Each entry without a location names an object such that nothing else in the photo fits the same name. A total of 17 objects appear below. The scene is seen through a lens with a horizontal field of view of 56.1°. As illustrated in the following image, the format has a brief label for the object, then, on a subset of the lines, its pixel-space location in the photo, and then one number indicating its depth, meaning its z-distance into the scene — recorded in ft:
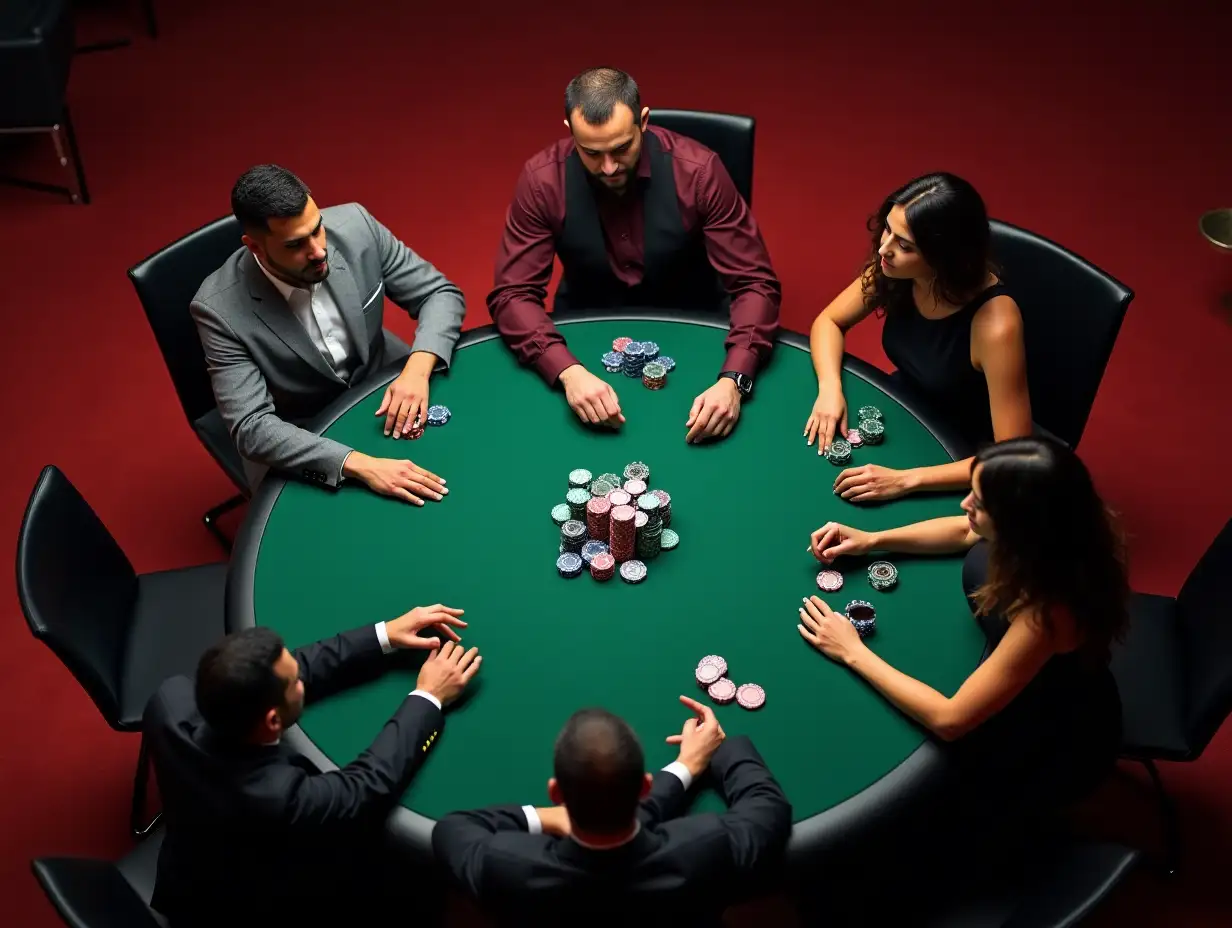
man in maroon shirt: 10.86
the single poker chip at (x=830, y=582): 8.84
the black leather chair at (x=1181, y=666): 9.08
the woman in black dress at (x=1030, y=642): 7.51
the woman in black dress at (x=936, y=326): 9.56
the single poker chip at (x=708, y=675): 8.22
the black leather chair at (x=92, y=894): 7.05
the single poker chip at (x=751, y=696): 8.14
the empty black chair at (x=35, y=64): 15.94
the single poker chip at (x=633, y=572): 8.98
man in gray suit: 9.88
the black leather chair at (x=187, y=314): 11.31
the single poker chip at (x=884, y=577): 8.87
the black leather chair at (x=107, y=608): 9.09
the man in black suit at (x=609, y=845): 6.66
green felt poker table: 7.90
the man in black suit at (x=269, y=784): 7.31
